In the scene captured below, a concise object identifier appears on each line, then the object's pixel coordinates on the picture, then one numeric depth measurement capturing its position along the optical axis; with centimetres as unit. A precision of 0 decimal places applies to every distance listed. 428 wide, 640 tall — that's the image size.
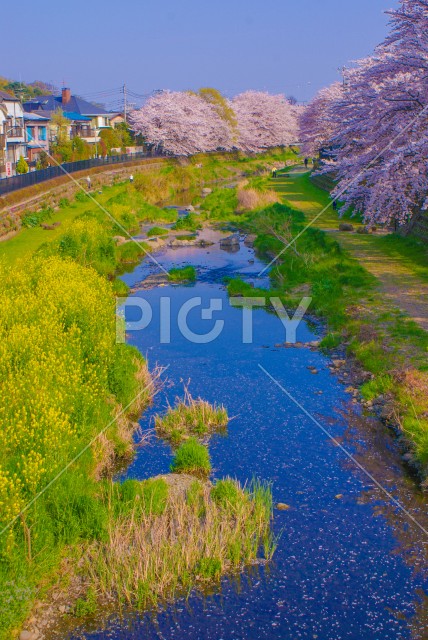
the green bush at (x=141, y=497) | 1078
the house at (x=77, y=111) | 8739
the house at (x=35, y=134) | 7238
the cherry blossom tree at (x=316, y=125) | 6406
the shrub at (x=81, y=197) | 4716
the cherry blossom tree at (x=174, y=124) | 7697
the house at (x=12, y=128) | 6097
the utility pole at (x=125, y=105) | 10480
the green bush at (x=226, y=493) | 1128
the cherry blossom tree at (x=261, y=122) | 9656
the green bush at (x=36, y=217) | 3528
